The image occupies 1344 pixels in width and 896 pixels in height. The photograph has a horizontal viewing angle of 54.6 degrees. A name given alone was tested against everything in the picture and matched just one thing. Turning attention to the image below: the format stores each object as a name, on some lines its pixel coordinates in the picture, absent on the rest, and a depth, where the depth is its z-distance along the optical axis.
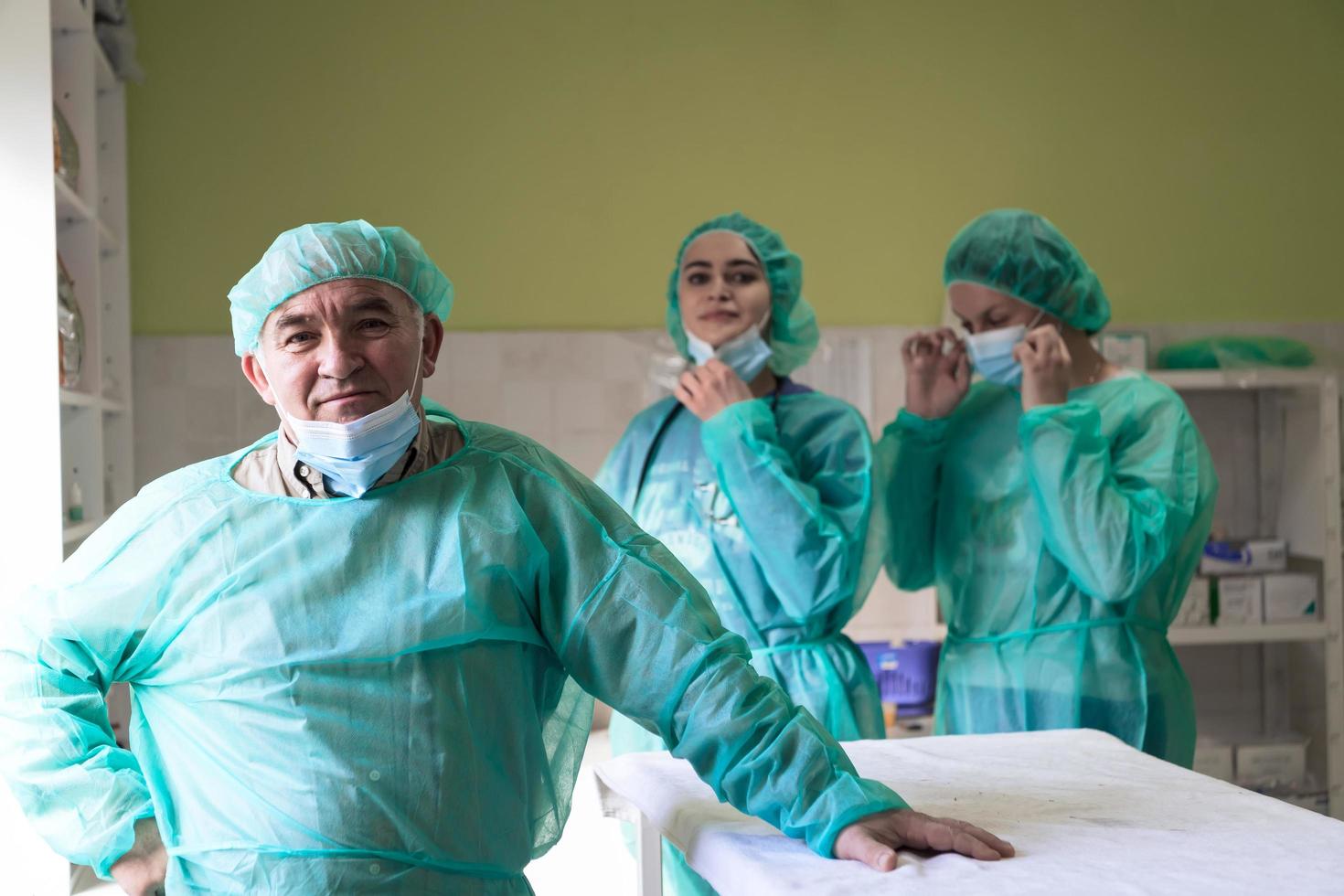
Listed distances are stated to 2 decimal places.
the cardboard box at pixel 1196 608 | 3.72
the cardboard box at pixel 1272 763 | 3.81
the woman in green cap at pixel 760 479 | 2.24
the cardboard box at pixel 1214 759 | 3.80
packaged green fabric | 3.84
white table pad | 1.29
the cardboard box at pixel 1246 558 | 3.76
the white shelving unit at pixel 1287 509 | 3.74
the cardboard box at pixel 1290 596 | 3.75
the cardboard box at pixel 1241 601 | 3.74
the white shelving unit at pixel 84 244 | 2.70
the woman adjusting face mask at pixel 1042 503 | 2.33
